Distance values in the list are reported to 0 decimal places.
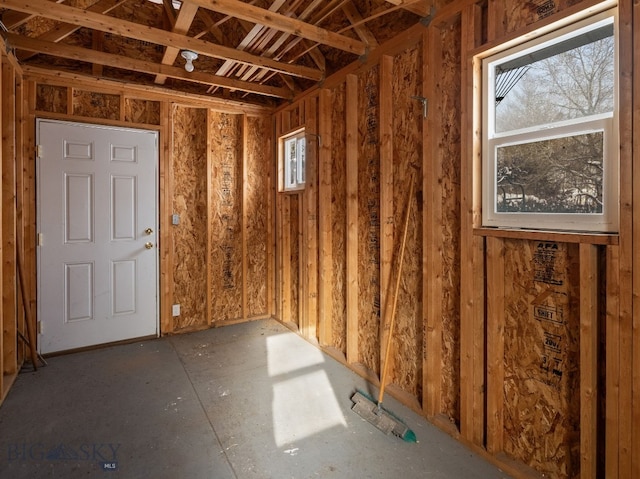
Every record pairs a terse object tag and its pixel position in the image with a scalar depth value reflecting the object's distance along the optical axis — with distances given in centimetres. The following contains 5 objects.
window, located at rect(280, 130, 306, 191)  414
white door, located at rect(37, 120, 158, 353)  341
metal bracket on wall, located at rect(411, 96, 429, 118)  235
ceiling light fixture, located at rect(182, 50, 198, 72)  320
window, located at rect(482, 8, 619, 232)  160
